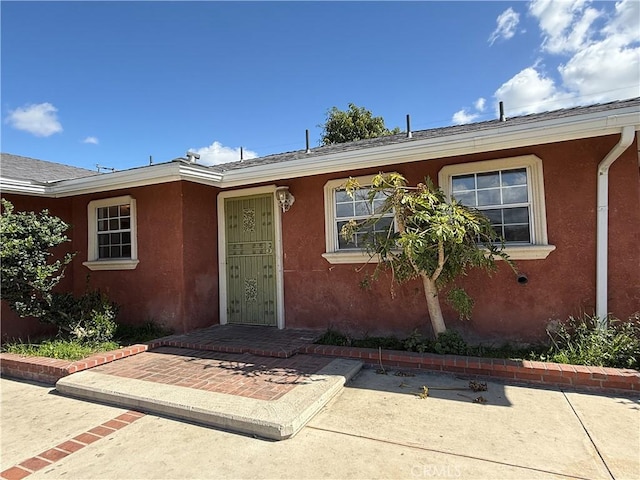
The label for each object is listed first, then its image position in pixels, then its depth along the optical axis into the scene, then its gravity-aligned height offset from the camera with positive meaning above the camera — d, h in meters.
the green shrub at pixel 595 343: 4.16 -1.29
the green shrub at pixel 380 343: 5.24 -1.48
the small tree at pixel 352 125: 20.42 +7.37
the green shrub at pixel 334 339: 5.53 -1.47
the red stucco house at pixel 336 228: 4.65 +0.38
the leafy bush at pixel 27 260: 5.40 -0.02
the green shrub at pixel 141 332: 6.40 -1.48
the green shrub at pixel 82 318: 5.93 -1.05
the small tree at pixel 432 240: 4.29 +0.08
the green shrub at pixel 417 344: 4.95 -1.40
